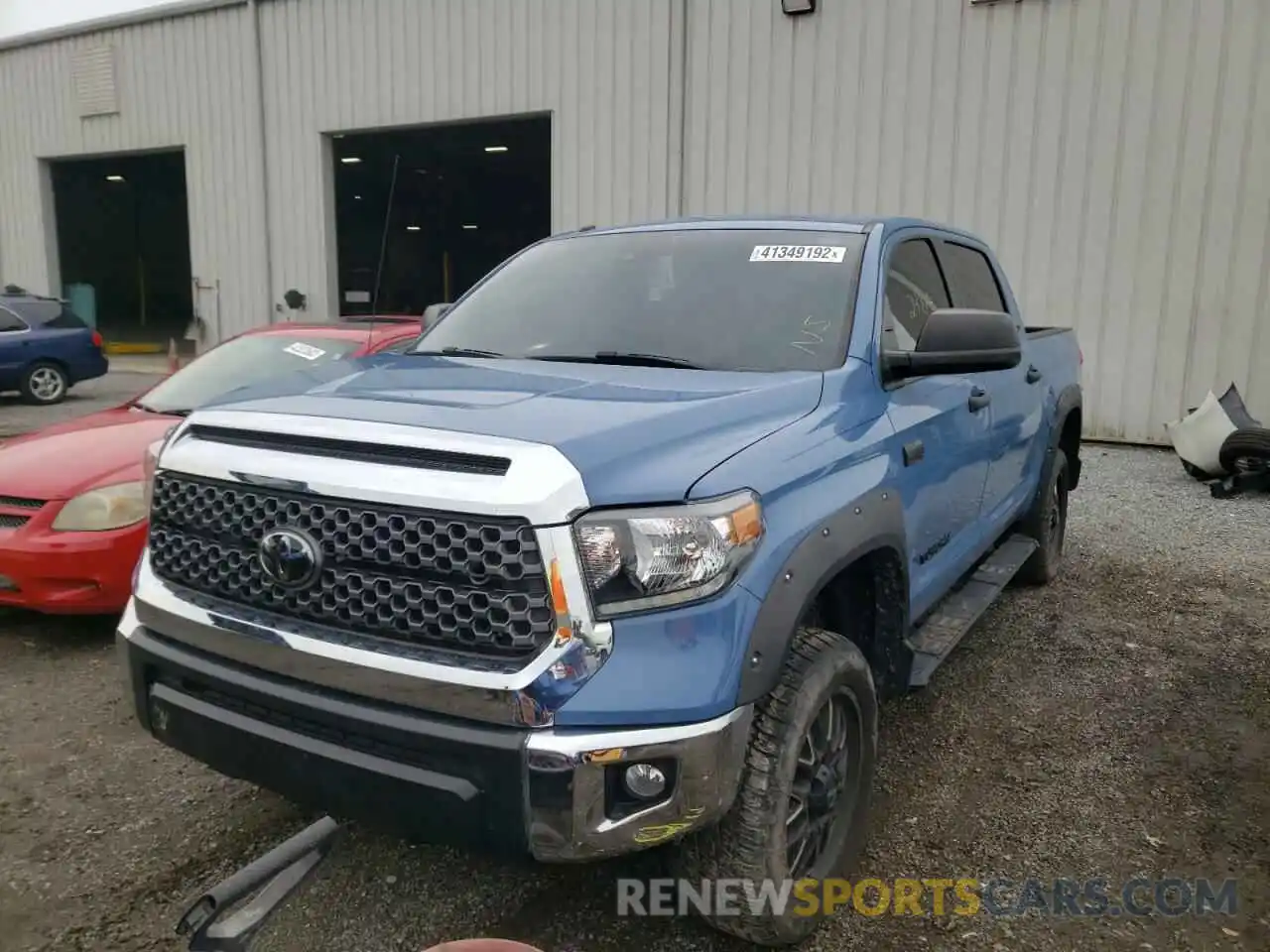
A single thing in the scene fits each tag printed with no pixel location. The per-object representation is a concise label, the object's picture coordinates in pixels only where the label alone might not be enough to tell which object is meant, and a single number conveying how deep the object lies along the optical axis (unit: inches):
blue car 515.5
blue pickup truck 76.4
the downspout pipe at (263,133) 591.2
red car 166.6
